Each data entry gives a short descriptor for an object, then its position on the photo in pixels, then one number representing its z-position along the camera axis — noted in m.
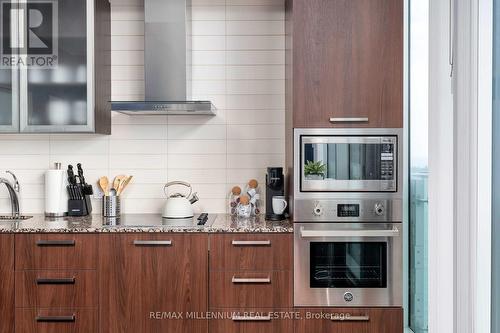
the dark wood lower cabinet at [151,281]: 2.63
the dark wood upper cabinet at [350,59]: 2.67
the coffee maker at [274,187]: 2.92
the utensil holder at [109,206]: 3.07
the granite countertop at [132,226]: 2.63
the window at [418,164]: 2.77
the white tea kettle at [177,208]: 2.95
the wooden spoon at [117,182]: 3.14
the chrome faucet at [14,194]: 3.18
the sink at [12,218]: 3.12
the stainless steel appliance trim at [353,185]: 2.68
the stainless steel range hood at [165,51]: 3.01
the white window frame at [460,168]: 1.96
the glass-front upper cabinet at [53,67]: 2.92
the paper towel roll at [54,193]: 3.15
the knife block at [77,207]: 3.14
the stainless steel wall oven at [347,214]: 2.67
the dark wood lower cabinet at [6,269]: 2.61
